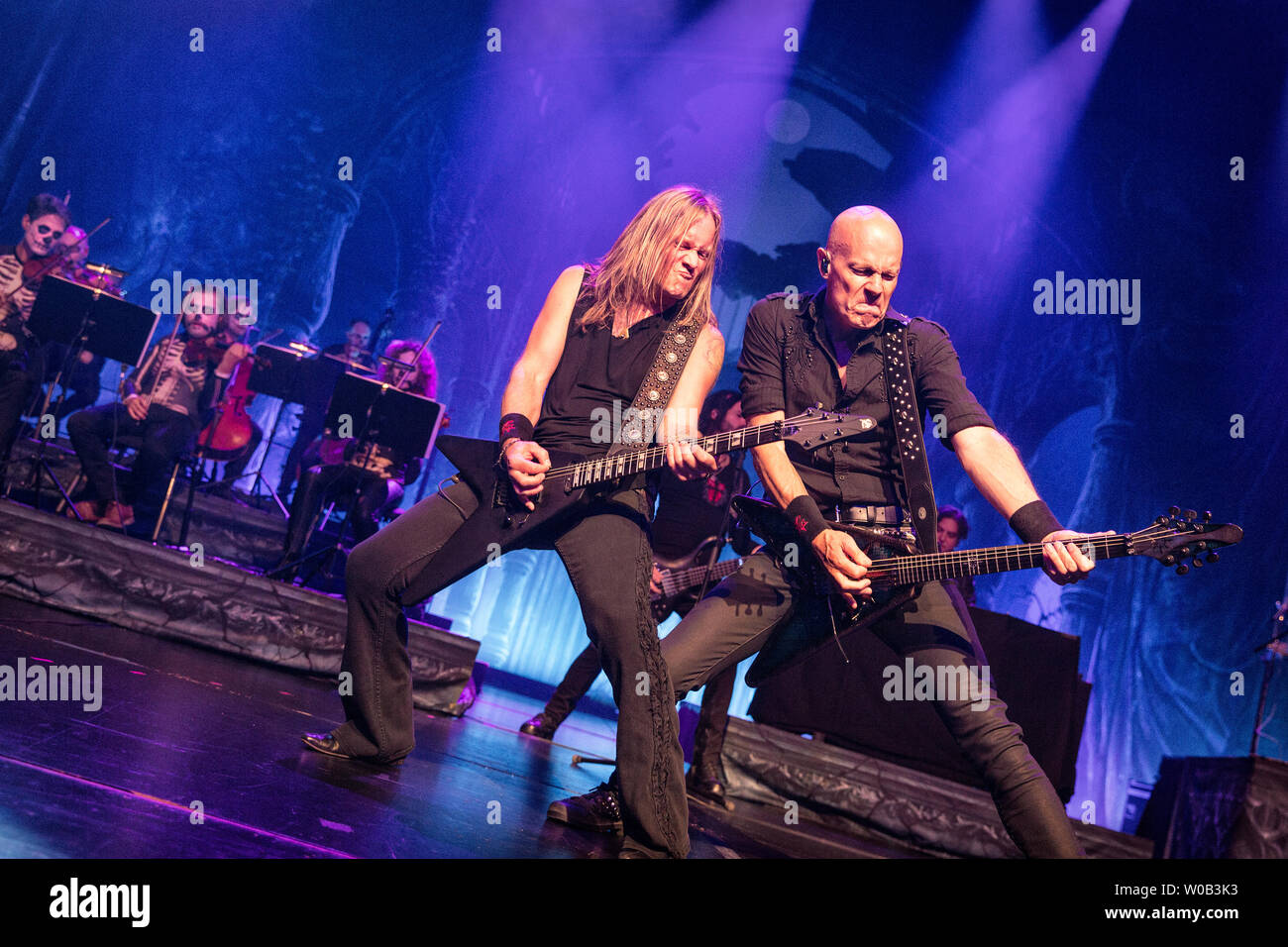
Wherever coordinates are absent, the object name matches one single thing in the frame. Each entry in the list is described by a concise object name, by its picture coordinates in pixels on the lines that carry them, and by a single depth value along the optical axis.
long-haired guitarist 2.48
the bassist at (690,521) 5.34
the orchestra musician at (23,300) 5.33
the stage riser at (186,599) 4.83
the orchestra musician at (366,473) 5.92
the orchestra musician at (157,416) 5.73
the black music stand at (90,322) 5.21
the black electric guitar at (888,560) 2.66
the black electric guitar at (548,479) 2.72
